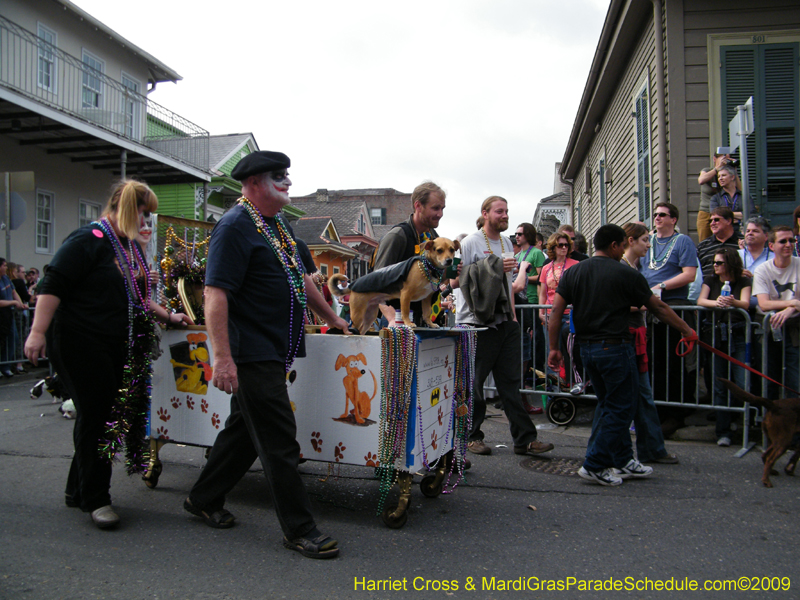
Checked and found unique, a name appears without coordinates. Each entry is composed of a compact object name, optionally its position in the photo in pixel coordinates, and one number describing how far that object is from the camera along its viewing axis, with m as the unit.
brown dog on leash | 4.27
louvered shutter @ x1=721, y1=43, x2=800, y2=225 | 8.05
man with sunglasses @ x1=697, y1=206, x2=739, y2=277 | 6.25
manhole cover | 4.64
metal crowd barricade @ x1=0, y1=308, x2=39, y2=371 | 9.67
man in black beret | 2.94
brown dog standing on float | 3.44
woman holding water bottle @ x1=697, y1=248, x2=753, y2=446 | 5.46
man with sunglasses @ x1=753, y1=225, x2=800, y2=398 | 5.15
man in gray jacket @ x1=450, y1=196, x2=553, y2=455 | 4.86
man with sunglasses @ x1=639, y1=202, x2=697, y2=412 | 5.75
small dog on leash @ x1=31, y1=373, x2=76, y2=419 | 5.81
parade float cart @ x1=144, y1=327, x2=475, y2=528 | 3.30
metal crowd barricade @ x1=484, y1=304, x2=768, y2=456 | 5.30
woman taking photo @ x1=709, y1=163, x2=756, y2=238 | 7.02
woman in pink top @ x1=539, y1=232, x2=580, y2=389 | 7.05
